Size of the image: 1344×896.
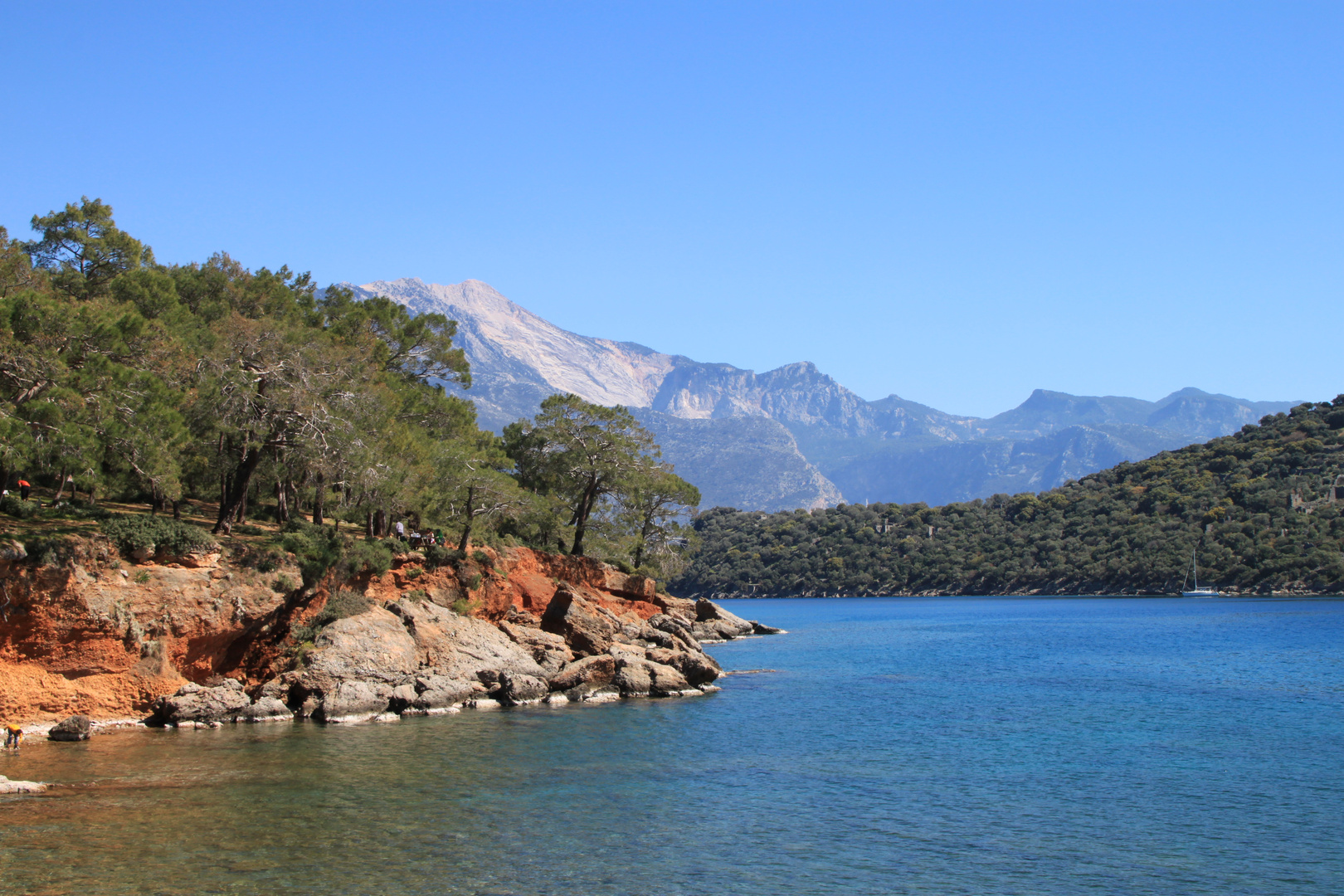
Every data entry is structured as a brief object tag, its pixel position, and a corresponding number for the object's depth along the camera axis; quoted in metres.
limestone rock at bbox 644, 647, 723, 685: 48.44
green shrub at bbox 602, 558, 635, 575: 73.38
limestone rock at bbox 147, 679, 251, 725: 34.56
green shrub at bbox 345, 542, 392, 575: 42.00
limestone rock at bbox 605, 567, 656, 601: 69.44
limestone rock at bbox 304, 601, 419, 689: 38.19
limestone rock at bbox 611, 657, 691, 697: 45.56
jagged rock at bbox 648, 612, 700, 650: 54.97
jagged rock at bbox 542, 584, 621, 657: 49.84
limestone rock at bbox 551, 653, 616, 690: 44.50
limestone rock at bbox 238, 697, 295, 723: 36.03
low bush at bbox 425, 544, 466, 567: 48.31
